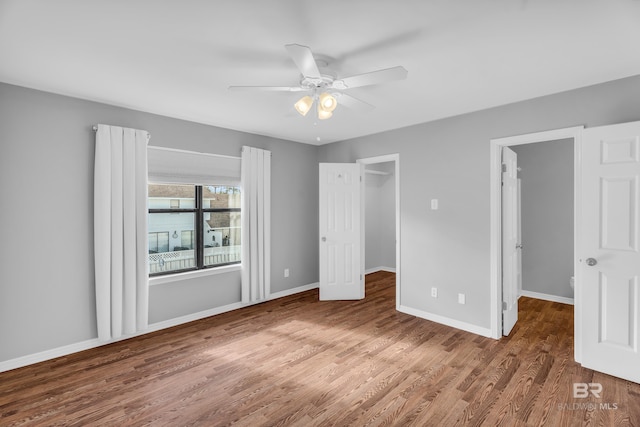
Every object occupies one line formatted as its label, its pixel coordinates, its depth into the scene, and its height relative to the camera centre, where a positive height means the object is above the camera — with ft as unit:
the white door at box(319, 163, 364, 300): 15.24 -1.04
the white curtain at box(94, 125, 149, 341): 9.96 -0.68
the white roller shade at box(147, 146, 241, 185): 11.57 +1.79
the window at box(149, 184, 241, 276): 12.06 -0.69
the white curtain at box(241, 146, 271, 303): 13.87 -0.62
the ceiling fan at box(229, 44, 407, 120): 5.77 +2.84
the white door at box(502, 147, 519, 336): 10.84 -1.09
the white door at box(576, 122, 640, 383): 7.79 -1.10
